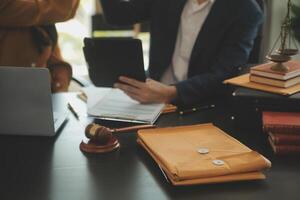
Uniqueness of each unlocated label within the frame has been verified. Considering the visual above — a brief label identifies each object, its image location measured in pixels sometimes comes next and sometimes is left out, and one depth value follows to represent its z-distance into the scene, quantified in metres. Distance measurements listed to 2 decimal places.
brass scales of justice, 1.26
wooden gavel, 1.10
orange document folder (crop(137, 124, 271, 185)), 0.94
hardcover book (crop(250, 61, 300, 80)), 1.25
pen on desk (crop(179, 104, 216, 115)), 1.41
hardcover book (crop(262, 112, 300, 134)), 1.09
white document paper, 1.33
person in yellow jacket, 1.48
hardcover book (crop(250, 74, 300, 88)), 1.25
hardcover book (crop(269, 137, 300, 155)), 1.09
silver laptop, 1.15
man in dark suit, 1.51
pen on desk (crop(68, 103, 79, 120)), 1.38
